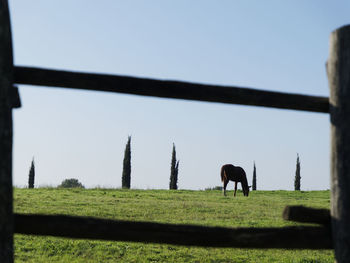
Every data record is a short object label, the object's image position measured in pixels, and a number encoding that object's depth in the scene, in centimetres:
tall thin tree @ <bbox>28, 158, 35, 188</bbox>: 4545
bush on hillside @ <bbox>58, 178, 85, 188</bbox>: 10052
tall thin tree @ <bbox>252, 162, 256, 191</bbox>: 5294
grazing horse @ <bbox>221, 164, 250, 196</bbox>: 3200
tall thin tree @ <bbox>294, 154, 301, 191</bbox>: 5206
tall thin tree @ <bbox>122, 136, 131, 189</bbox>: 4797
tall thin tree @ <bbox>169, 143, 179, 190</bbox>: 4950
